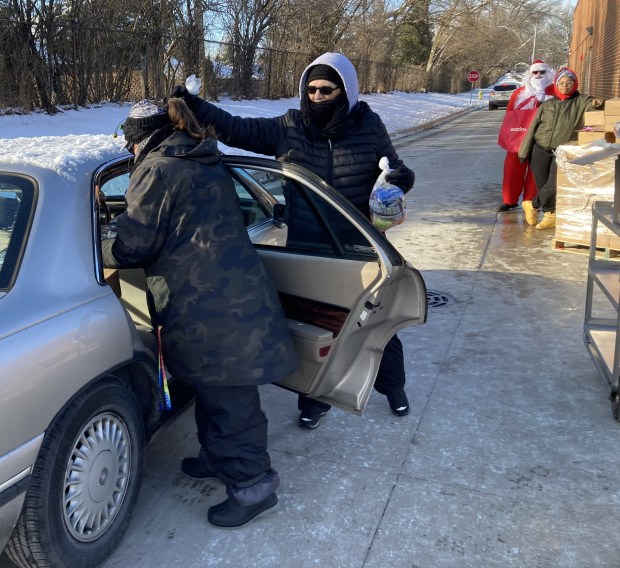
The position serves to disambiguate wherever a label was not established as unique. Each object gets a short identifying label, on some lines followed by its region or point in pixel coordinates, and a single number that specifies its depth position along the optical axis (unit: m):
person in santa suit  8.19
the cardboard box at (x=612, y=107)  5.52
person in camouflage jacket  2.43
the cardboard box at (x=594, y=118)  6.43
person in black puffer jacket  3.22
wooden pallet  6.45
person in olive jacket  7.41
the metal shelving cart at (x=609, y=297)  3.38
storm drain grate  5.36
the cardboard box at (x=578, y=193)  6.29
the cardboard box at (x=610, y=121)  5.50
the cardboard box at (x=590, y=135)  6.25
